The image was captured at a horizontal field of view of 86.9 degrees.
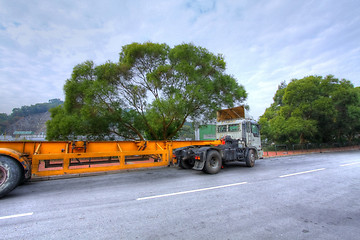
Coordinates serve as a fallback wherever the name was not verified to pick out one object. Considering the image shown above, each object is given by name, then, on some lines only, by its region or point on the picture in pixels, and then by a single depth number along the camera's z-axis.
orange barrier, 23.57
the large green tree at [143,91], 14.87
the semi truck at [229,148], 8.95
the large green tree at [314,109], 24.67
